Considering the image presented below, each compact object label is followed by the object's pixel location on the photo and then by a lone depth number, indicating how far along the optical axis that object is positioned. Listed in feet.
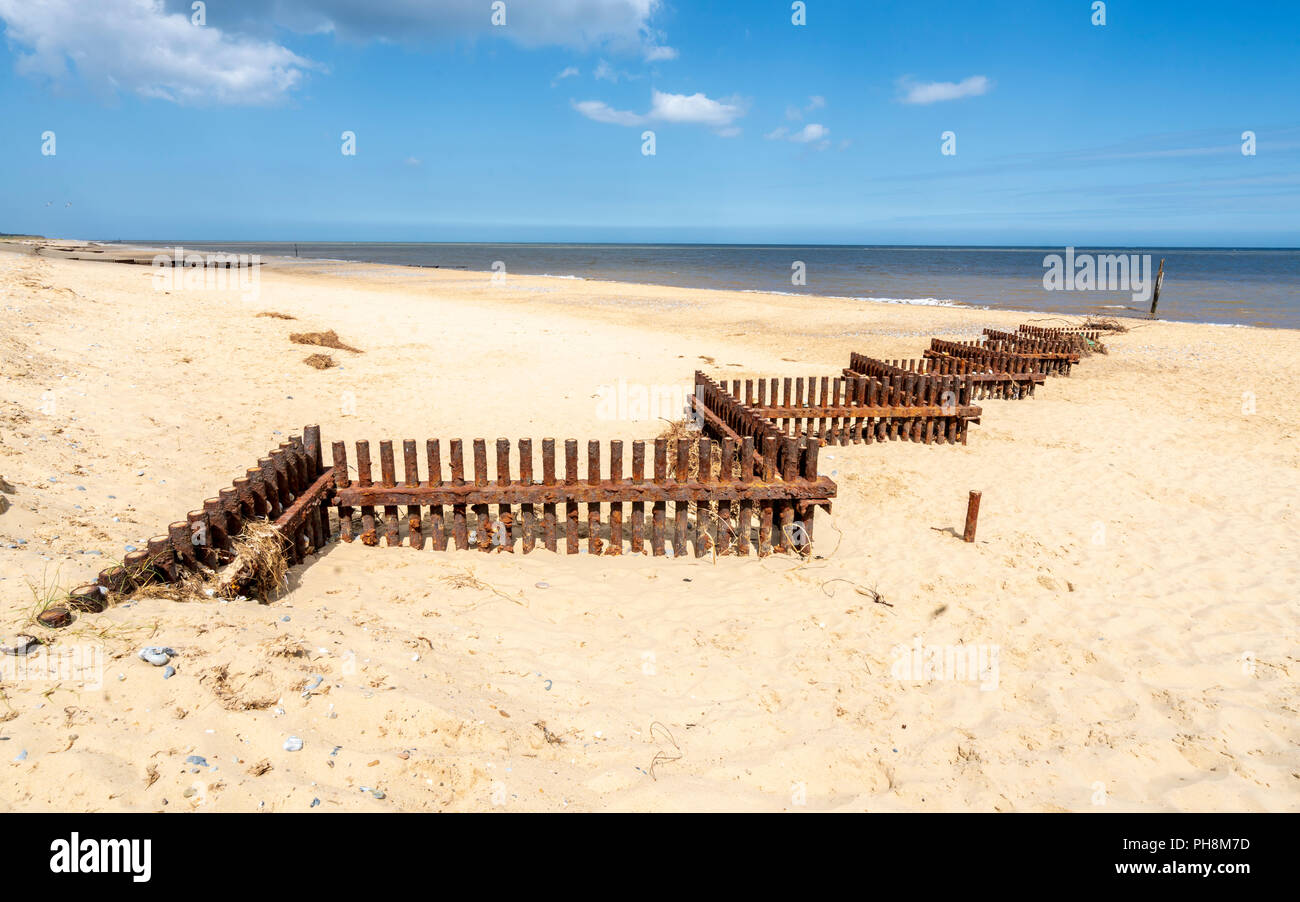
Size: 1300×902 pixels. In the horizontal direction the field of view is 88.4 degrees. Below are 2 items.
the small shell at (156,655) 11.09
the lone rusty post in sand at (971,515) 22.29
